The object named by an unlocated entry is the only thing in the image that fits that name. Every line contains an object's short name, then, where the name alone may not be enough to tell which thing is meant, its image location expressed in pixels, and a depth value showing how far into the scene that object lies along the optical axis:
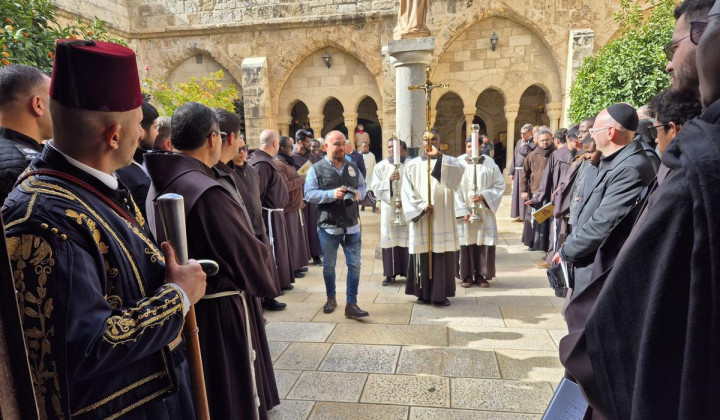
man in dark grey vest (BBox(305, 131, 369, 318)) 4.59
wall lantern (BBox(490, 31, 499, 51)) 12.78
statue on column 6.80
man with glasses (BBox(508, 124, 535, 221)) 8.76
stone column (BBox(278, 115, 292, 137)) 14.84
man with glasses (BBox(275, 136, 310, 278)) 6.03
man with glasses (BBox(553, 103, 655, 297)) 2.88
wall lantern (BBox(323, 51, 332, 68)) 13.91
